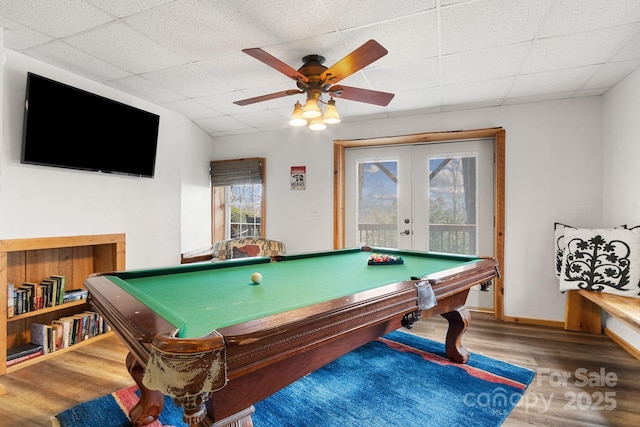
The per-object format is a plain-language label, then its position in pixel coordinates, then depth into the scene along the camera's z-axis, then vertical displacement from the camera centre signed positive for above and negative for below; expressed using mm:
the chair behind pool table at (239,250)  4113 -433
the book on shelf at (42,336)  2590 -967
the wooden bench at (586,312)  2693 -936
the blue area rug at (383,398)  1782 -1111
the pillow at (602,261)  2713 -383
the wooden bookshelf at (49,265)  2350 -440
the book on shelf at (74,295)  2834 -703
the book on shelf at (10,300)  2389 -627
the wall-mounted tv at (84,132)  2473 +736
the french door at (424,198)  3902 +238
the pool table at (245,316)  821 -344
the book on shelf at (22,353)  2377 -1040
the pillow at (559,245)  3238 -276
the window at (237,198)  4738 +274
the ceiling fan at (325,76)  1850 +918
